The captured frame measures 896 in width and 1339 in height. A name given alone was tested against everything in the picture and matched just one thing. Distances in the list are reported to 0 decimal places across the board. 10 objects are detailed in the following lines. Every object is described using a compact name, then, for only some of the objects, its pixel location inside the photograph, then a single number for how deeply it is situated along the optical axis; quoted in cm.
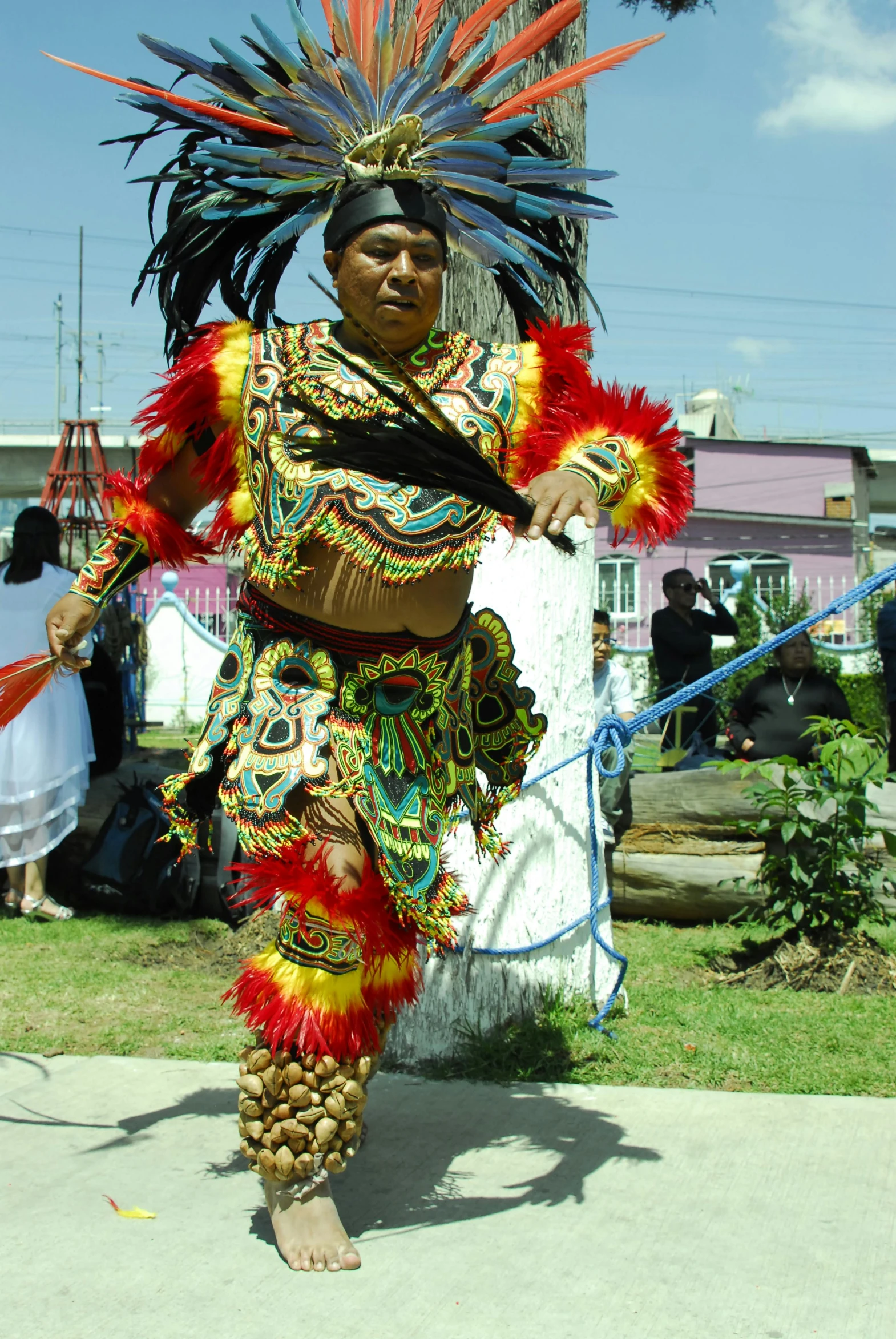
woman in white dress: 640
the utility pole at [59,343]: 4128
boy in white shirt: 719
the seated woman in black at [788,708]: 705
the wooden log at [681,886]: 619
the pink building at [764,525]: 3059
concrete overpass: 3956
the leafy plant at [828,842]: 497
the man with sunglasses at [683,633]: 927
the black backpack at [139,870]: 639
